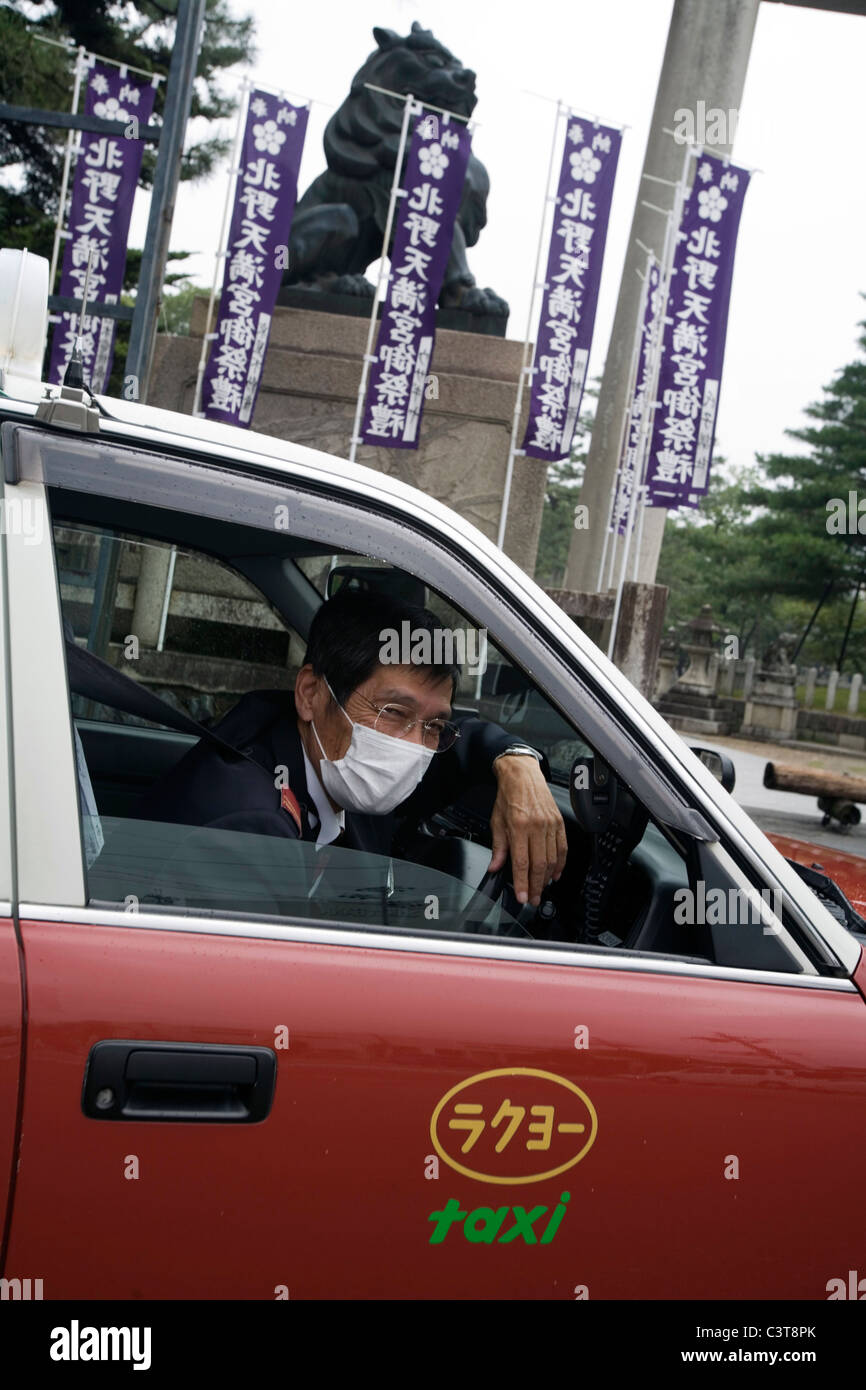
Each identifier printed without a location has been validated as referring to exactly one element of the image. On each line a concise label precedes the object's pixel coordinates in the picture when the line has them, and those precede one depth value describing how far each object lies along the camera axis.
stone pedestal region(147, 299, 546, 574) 9.50
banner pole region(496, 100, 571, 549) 9.27
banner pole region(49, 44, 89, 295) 8.37
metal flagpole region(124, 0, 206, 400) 4.71
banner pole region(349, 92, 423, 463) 9.23
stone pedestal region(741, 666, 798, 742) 29.03
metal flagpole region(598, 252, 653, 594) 10.04
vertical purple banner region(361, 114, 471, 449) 8.91
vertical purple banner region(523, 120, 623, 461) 8.80
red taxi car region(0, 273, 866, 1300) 1.21
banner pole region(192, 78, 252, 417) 8.81
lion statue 10.04
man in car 1.72
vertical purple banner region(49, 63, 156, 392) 8.45
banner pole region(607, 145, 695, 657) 9.19
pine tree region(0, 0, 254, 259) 10.78
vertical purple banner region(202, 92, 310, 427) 8.88
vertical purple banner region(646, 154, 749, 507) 8.81
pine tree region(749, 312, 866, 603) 32.84
